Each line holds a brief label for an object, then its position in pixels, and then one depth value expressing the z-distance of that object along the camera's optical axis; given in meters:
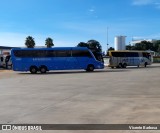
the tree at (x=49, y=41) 54.42
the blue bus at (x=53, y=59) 18.90
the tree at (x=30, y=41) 51.76
